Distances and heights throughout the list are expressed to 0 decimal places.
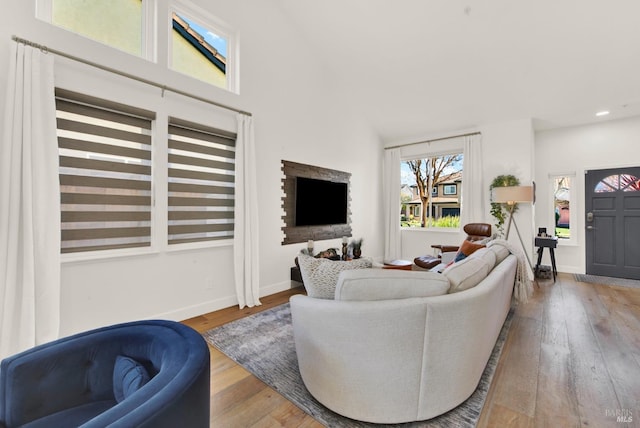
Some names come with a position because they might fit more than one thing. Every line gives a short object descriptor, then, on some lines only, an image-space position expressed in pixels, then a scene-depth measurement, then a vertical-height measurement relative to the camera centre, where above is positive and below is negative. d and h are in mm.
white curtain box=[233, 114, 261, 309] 3176 -70
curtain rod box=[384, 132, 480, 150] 5074 +1507
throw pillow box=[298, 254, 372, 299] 1539 -346
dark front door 4457 -146
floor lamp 4129 +273
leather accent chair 3838 -369
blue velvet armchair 770 -545
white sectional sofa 1328 -656
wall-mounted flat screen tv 4109 +198
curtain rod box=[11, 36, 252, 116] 1962 +1243
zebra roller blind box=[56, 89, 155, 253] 2234 +370
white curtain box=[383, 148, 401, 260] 5922 +197
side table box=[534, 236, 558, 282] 4414 -529
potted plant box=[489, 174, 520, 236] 4570 +134
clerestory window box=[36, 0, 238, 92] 2284 +1795
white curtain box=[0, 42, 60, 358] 1875 +51
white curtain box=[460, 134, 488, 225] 4914 +541
